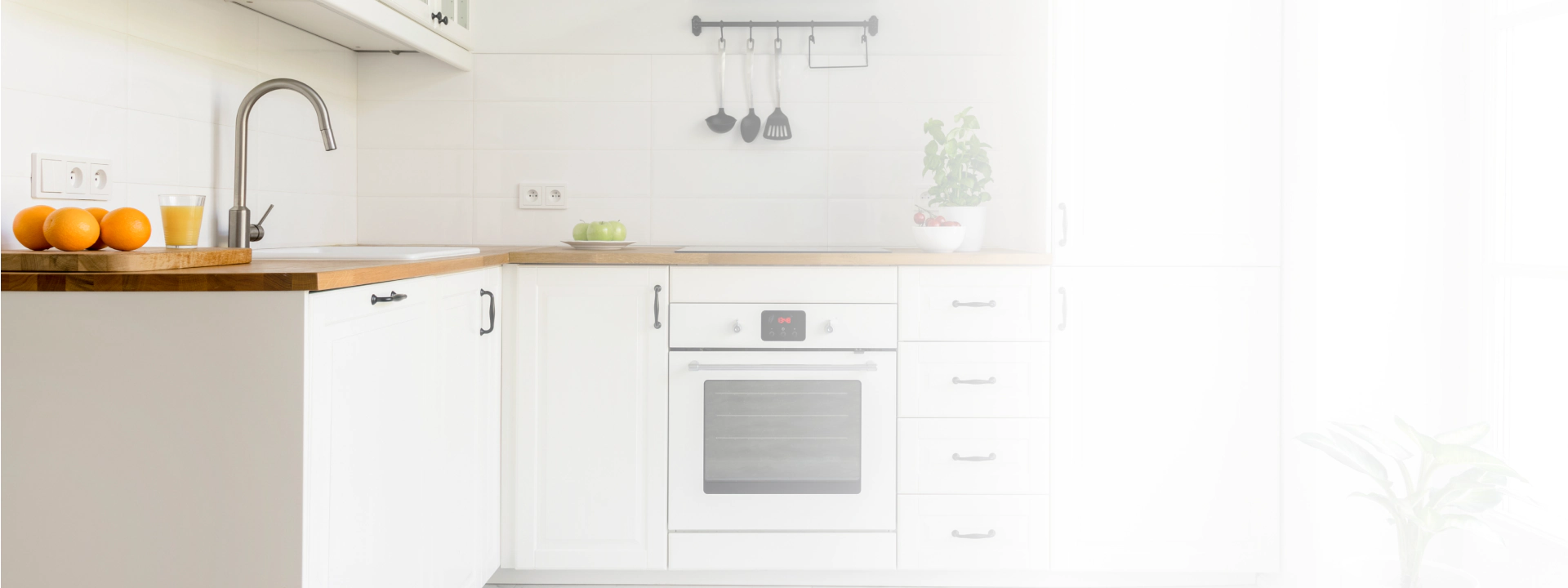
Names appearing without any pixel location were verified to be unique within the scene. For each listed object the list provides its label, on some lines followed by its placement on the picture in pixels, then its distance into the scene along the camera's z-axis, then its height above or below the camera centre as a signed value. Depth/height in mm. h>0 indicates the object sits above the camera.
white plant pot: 2336 +196
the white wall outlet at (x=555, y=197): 2682 +291
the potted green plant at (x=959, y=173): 2283 +323
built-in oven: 2082 -295
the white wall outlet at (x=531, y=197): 2684 +290
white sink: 1784 +80
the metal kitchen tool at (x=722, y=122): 2633 +513
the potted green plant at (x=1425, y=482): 1397 -304
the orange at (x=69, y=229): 1229 +83
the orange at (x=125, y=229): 1277 +86
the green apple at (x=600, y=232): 2342 +160
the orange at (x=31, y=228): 1281 +87
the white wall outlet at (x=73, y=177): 1511 +199
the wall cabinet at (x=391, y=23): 1995 +678
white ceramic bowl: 2207 +141
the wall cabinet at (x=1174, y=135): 2020 +378
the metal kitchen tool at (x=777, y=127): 2627 +499
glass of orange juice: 1601 +128
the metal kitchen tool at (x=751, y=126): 2633 +505
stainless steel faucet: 1924 +274
